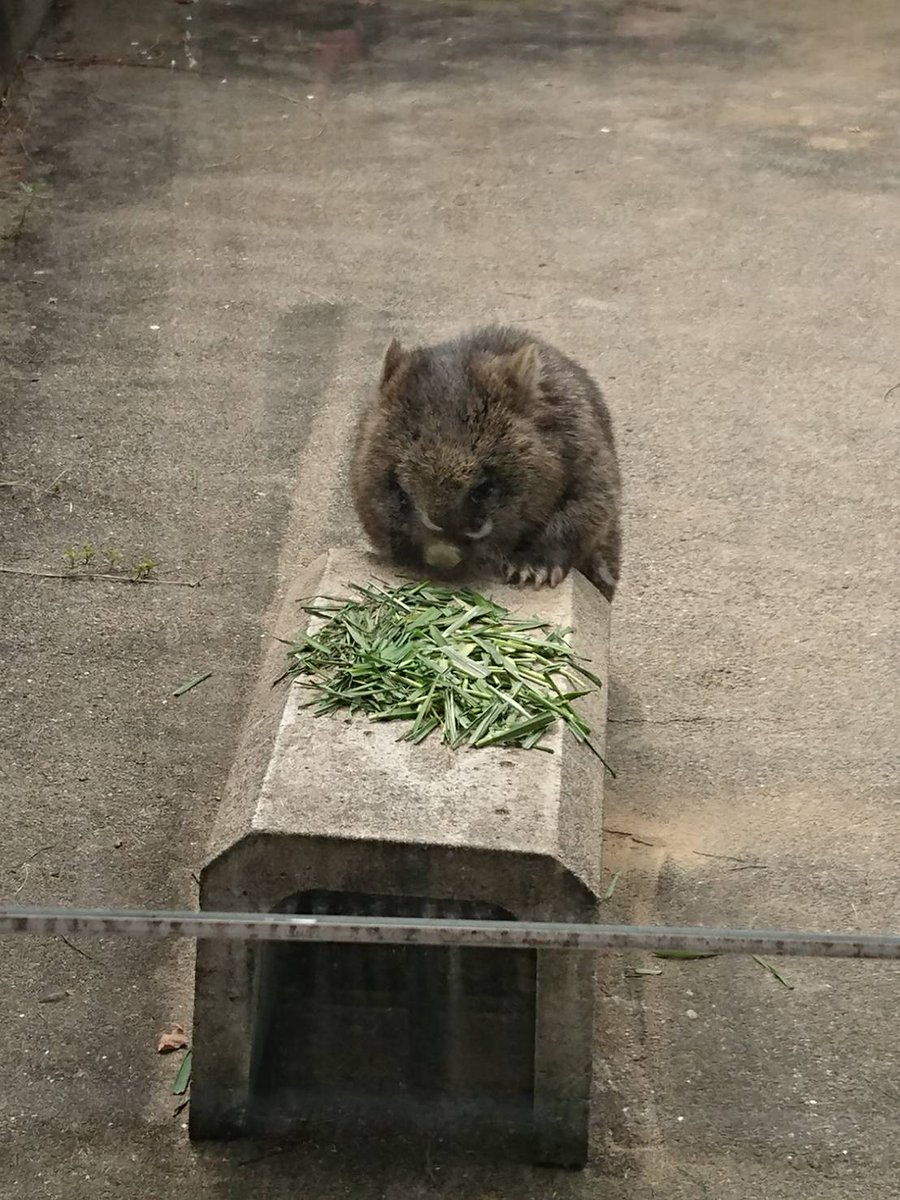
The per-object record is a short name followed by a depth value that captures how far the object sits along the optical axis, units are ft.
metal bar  8.70
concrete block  11.30
